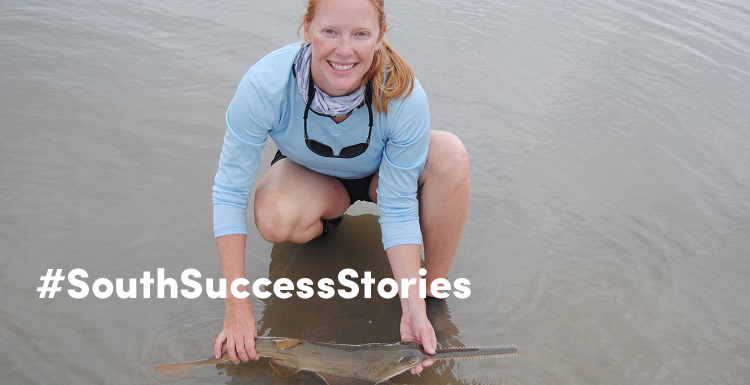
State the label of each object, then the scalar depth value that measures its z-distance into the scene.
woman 2.47
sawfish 2.51
